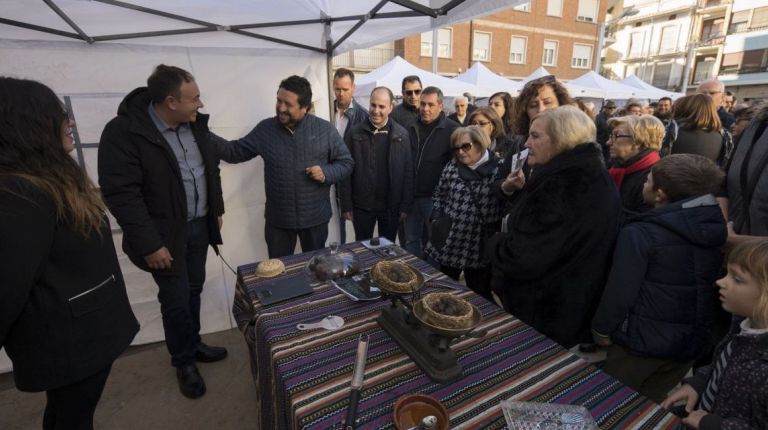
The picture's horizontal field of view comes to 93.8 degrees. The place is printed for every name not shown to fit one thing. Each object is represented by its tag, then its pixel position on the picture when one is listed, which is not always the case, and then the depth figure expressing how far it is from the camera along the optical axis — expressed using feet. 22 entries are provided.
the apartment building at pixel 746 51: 74.64
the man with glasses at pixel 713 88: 13.73
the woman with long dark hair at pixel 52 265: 3.49
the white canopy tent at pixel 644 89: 37.68
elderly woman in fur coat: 5.07
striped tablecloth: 3.34
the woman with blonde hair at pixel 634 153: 7.66
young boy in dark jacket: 4.86
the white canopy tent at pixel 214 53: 7.31
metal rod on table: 3.17
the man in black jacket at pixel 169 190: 6.19
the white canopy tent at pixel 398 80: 25.07
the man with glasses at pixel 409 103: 12.99
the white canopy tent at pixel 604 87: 33.94
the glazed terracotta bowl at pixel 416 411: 3.12
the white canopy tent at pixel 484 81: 28.86
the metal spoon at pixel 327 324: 4.65
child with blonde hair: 3.38
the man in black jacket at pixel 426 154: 11.30
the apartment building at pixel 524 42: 64.13
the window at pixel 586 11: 73.31
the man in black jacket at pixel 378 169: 10.56
